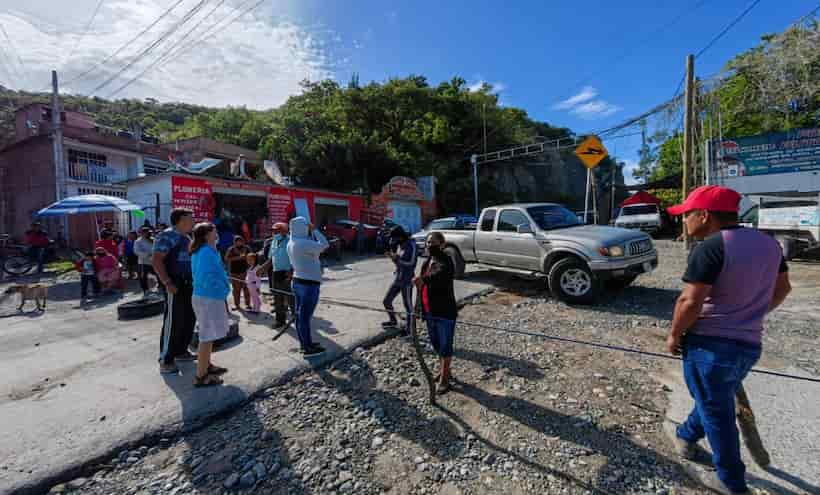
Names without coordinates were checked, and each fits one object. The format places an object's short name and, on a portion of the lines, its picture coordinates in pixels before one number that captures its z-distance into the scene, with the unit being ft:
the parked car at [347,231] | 51.34
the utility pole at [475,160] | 73.31
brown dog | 22.45
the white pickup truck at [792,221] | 30.66
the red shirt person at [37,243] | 34.65
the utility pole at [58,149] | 46.14
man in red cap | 6.15
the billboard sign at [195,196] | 41.06
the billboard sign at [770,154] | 44.19
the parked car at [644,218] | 56.75
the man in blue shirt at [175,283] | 12.28
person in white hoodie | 13.41
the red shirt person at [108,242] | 28.43
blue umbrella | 29.31
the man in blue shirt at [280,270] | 17.40
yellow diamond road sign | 31.30
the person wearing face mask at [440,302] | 11.23
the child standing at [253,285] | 20.25
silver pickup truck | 19.27
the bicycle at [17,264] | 34.60
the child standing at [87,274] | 25.68
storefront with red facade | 41.16
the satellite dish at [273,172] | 60.88
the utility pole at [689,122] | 35.32
